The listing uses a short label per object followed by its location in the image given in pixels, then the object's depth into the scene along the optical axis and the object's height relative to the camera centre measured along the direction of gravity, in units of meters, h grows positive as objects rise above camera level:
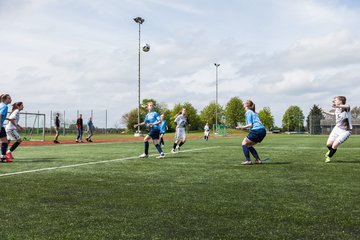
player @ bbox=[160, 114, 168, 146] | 18.68 +0.15
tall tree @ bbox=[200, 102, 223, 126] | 118.56 +5.24
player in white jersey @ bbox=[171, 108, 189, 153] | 16.82 +0.23
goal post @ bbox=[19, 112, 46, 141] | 34.94 +0.60
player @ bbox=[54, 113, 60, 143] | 27.09 +0.66
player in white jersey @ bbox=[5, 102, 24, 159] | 11.81 +0.23
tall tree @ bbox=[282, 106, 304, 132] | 146.12 +4.38
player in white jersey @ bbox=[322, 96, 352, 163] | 10.45 +0.12
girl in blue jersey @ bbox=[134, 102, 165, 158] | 12.17 +0.25
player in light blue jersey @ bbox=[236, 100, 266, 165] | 10.20 +0.07
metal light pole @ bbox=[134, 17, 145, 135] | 44.75 +12.82
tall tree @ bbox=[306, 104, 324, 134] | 82.14 +1.19
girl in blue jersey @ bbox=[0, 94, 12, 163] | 10.68 +0.31
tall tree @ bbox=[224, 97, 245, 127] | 112.69 +5.45
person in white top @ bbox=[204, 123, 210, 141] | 34.44 -0.10
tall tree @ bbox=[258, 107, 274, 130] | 135.25 +4.79
